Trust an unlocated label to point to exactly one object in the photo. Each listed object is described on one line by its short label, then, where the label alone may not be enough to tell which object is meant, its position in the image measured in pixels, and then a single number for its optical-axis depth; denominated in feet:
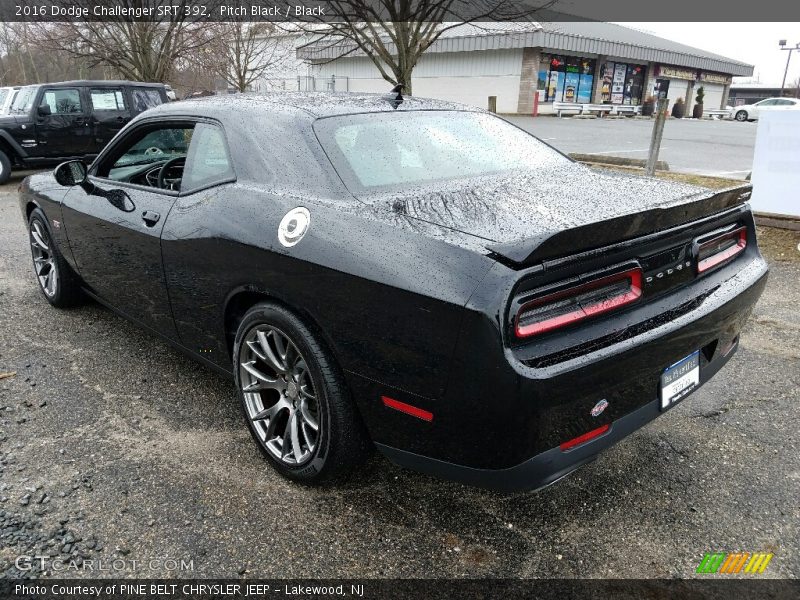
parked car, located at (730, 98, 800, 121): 121.49
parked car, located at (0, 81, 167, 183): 34.91
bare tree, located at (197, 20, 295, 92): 58.75
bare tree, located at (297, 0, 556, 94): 33.22
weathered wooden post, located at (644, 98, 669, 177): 25.70
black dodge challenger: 5.81
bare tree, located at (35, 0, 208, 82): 53.78
